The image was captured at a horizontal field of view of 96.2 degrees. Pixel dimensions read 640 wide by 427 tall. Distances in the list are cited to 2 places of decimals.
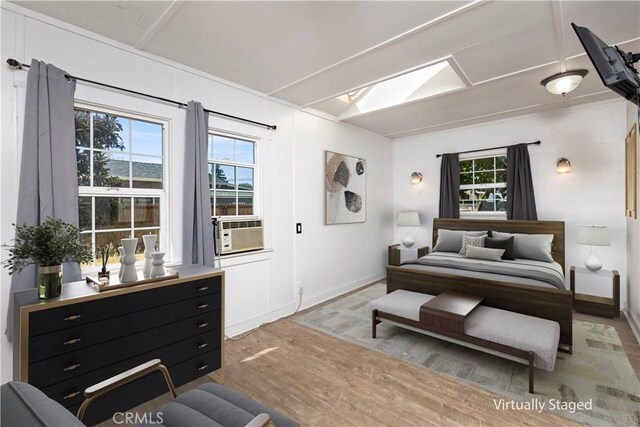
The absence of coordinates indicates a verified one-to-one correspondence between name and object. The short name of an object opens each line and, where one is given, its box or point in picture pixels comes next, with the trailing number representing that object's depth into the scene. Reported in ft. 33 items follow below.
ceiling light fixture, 8.80
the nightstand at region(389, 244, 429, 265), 16.48
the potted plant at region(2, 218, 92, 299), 5.20
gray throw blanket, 9.75
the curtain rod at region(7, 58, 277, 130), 6.12
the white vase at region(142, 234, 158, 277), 6.76
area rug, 6.38
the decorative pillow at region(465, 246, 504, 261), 12.07
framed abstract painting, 13.93
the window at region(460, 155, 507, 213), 15.29
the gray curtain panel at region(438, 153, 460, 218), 16.19
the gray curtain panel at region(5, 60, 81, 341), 6.09
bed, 8.27
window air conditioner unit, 9.86
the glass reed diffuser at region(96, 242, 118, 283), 7.49
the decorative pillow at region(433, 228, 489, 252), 14.12
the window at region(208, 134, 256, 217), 10.08
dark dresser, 4.98
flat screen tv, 4.94
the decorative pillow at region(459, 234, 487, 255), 13.31
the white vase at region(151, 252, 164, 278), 6.68
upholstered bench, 6.91
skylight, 10.82
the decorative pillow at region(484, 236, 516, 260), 12.56
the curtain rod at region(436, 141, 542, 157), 13.89
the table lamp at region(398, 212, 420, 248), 16.83
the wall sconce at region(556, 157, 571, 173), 13.07
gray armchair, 2.79
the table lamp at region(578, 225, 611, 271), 11.31
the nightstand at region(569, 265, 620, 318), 11.16
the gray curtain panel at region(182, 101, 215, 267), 8.74
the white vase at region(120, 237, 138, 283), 6.21
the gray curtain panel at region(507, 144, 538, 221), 13.93
